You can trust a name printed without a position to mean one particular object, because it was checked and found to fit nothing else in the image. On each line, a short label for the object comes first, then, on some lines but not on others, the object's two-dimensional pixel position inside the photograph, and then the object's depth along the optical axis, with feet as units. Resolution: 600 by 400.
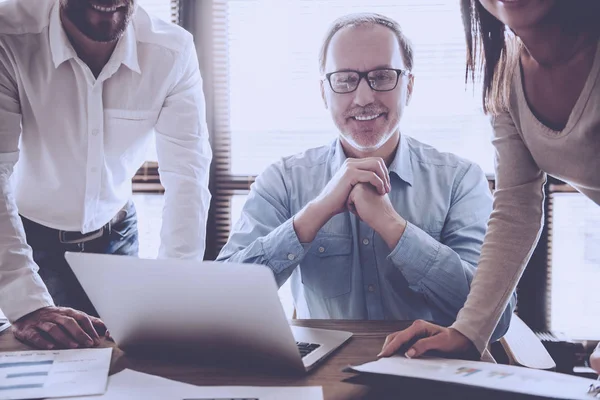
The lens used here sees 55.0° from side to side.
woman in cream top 3.34
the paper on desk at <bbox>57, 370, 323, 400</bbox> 2.67
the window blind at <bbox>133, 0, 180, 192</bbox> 9.06
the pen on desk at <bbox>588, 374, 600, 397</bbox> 2.37
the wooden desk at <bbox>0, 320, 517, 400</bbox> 2.63
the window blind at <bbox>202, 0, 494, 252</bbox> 8.53
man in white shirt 5.35
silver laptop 2.71
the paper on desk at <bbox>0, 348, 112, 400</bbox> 2.78
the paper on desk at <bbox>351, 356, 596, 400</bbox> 2.39
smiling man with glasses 4.68
